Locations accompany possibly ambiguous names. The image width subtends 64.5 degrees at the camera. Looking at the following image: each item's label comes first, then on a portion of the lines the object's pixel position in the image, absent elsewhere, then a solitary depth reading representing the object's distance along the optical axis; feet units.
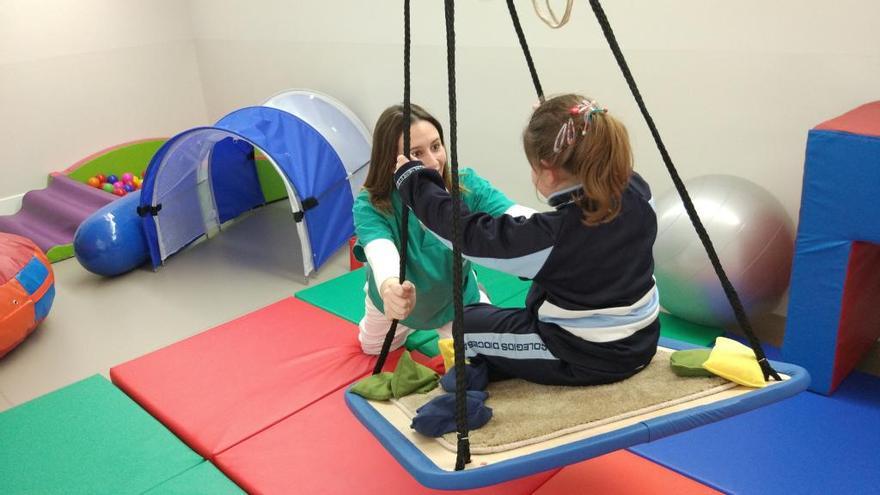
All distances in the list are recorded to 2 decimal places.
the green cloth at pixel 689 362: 5.60
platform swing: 4.60
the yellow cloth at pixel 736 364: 5.33
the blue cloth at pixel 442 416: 5.16
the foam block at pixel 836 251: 7.36
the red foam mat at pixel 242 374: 8.43
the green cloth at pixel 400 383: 5.82
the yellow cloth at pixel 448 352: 6.57
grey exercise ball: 8.80
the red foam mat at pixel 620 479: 6.81
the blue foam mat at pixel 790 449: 6.79
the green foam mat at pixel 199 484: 7.32
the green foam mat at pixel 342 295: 11.09
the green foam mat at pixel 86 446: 7.62
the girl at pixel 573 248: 4.93
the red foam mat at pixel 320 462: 7.13
